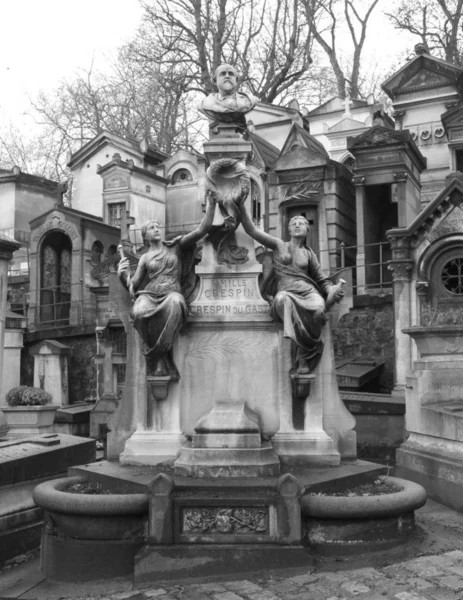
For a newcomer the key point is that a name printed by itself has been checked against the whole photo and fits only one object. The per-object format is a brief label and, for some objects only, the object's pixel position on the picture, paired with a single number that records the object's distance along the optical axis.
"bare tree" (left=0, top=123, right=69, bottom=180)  38.34
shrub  13.71
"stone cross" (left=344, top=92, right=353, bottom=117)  28.24
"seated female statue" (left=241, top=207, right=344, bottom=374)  5.95
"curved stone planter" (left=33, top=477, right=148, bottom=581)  4.93
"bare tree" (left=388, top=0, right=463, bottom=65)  28.56
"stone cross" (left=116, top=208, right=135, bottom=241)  24.77
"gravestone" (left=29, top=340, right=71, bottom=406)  20.33
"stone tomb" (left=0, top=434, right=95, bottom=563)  6.10
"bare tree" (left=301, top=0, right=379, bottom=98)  32.38
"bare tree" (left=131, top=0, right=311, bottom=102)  32.03
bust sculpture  6.88
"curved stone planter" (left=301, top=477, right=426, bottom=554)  4.94
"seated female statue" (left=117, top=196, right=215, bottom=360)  5.98
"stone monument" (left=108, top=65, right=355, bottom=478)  6.02
